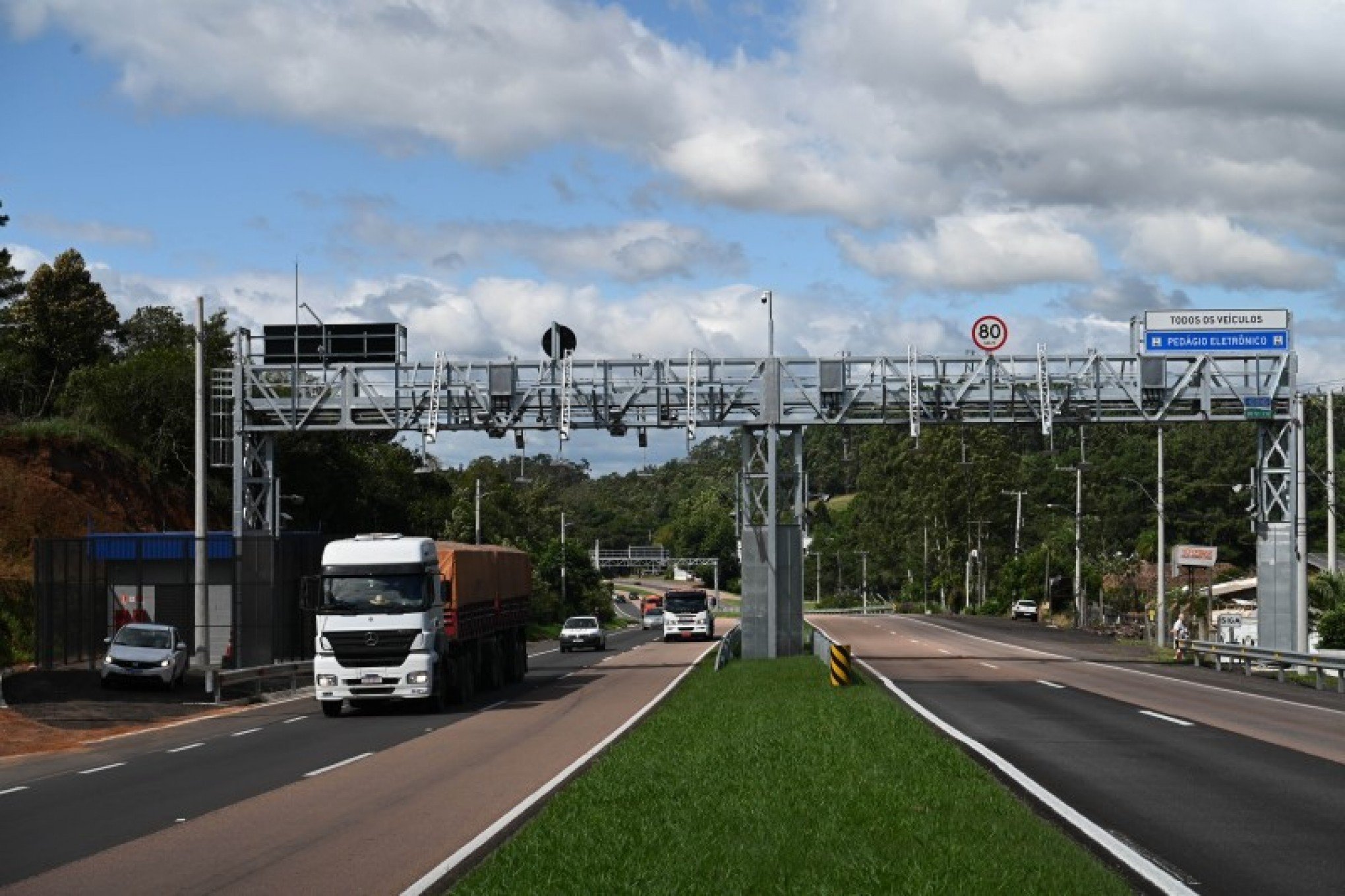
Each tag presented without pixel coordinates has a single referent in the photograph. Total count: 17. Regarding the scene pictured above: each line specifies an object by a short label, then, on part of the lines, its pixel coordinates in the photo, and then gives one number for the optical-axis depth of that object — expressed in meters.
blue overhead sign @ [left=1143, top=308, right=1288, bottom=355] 47.66
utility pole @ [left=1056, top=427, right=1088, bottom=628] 84.81
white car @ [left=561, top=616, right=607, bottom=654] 68.56
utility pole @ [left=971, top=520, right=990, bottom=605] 129.91
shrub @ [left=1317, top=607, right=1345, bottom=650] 49.72
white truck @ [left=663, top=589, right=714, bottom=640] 74.81
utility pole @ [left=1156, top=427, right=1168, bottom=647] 59.81
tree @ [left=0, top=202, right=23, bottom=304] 77.06
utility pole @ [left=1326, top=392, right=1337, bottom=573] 49.00
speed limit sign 47.59
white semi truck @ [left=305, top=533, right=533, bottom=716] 31.61
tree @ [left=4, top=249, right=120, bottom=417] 78.06
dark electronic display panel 47.78
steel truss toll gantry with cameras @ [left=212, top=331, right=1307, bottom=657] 47.50
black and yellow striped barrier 34.03
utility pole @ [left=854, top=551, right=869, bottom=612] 151.62
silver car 38.28
